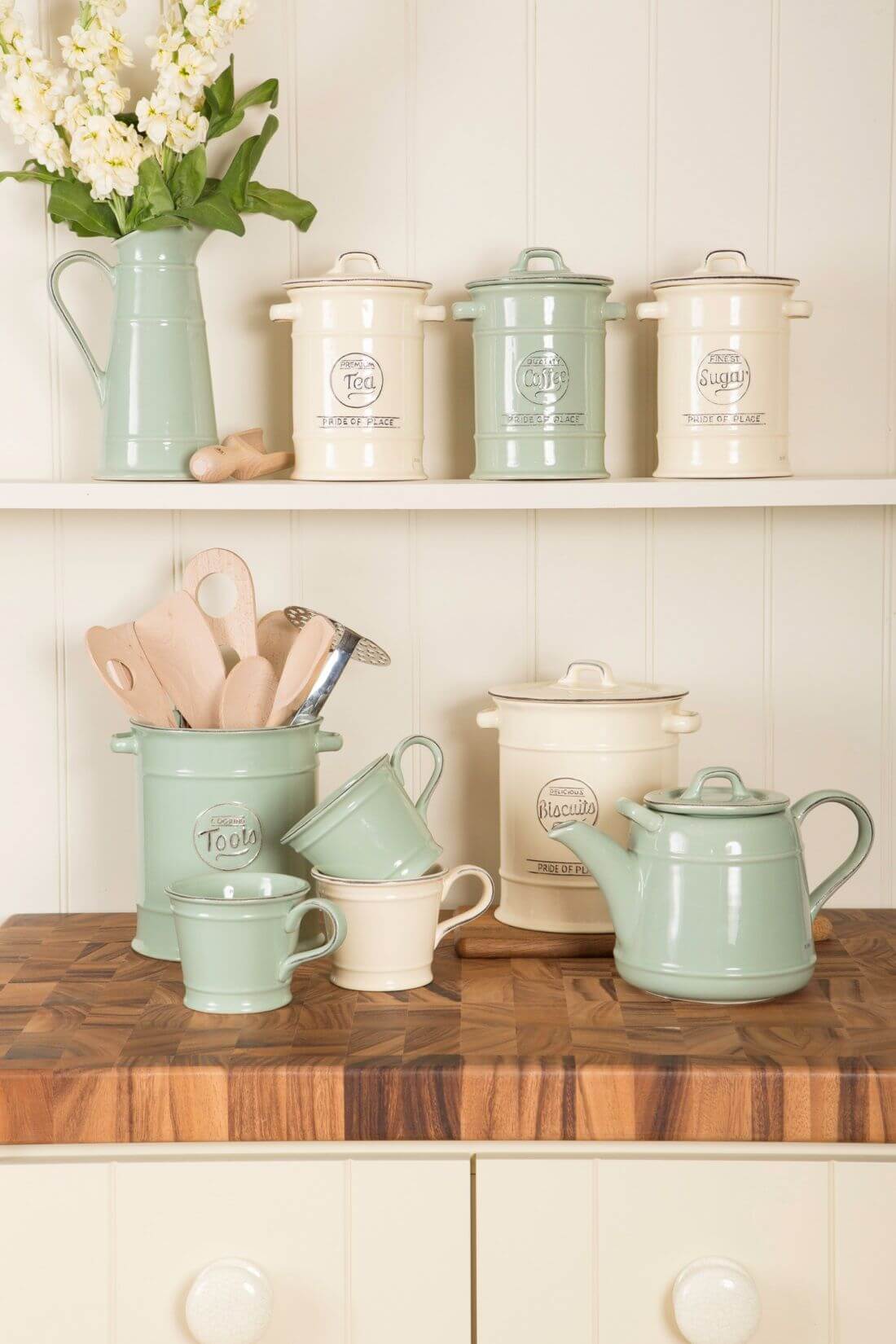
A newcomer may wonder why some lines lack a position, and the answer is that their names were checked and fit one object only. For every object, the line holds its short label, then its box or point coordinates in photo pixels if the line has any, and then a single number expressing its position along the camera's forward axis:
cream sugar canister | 1.31
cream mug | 1.19
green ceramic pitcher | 1.34
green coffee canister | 1.31
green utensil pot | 1.26
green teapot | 1.14
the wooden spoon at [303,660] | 1.30
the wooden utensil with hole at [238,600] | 1.37
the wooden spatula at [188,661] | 1.34
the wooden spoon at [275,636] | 1.41
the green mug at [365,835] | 1.19
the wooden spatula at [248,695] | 1.30
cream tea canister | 1.31
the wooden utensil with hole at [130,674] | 1.31
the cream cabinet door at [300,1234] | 1.01
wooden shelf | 1.31
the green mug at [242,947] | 1.12
